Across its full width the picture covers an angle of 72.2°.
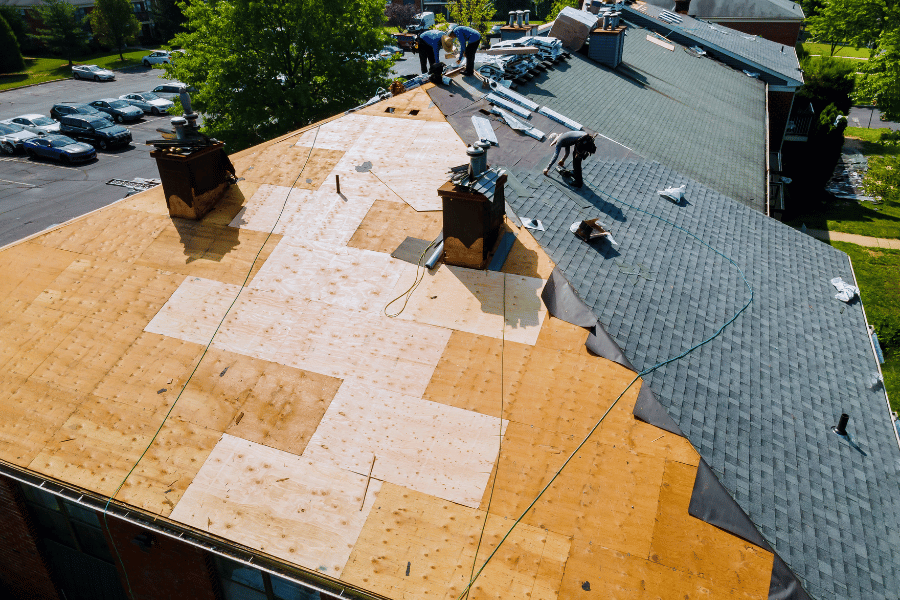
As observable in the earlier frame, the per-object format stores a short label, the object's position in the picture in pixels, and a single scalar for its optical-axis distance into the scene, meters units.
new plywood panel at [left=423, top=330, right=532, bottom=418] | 10.02
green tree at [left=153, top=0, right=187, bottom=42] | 71.62
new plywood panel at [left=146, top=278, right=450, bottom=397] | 10.64
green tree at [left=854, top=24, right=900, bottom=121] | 36.38
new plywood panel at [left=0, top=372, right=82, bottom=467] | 10.02
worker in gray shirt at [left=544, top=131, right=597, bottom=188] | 14.73
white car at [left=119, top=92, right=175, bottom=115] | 51.16
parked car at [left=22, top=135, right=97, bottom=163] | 41.12
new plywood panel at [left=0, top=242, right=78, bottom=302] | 12.80
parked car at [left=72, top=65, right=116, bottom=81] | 60.28
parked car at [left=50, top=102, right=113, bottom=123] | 46.28
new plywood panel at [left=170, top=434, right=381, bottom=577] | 8.39
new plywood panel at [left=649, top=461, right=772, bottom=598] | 7.73
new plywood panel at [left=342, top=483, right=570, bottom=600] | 7.85
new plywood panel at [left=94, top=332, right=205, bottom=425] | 10.53
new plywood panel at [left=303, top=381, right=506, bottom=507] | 9.00
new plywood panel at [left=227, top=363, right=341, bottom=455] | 9.78
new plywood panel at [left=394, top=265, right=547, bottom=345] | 11.17
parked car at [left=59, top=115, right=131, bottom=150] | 43.69
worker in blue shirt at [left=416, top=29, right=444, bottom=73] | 21.77
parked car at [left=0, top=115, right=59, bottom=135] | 44.56
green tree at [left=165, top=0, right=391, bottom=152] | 27.92
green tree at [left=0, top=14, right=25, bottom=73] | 59.78
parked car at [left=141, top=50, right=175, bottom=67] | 61.03
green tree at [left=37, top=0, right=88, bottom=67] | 63.59
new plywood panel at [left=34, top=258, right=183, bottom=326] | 12.16
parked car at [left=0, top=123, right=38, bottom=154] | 42.09
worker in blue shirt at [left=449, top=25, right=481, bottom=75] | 20.14
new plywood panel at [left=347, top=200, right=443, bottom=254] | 13.20
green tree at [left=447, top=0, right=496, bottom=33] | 63.41
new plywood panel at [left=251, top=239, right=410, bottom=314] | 12.00
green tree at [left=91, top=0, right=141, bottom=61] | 64.19
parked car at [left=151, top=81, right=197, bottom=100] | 54.05
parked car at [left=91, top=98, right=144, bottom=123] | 48.84
